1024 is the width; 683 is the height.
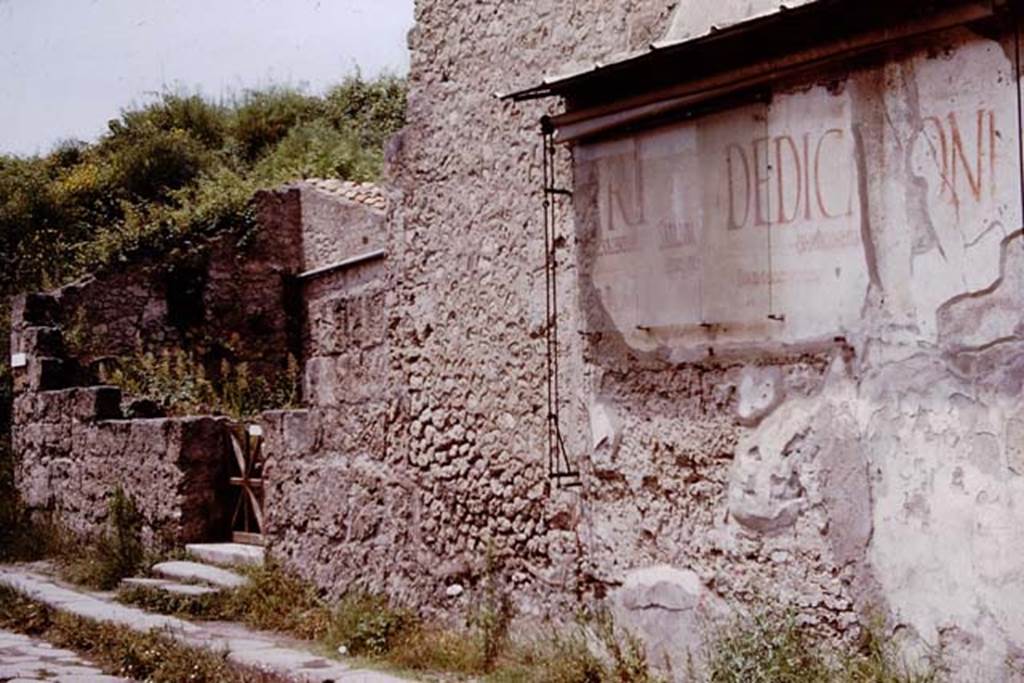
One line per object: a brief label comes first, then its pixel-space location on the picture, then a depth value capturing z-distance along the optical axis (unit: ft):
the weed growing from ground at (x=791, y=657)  14.64
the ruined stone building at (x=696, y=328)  14.01
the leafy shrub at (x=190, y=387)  42.04
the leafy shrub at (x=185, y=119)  79.30
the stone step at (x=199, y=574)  28.50
